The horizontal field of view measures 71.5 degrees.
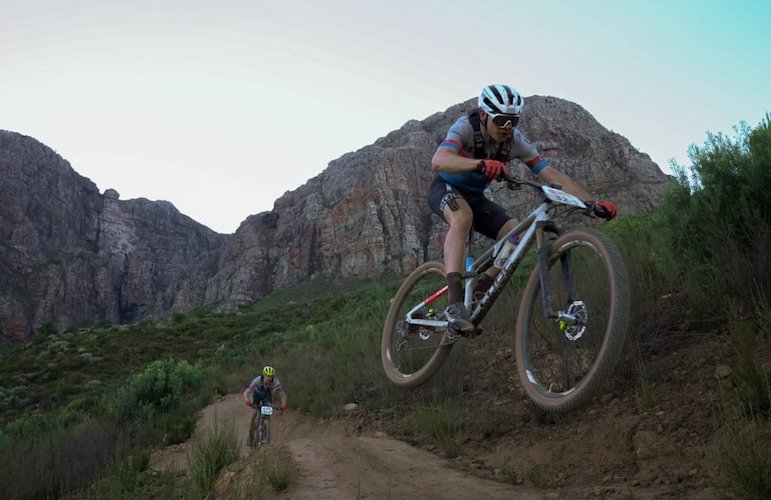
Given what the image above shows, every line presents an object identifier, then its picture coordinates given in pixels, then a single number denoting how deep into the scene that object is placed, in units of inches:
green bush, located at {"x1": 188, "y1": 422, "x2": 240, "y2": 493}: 225.0
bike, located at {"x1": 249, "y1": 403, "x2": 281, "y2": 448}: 411.2
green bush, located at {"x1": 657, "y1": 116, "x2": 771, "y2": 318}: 229.5
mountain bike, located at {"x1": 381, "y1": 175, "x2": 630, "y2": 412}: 149.2
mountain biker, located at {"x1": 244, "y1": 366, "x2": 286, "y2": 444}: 426.3
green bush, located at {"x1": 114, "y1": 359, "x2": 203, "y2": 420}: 578.9
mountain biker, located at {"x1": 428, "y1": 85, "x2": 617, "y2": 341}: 182.5
